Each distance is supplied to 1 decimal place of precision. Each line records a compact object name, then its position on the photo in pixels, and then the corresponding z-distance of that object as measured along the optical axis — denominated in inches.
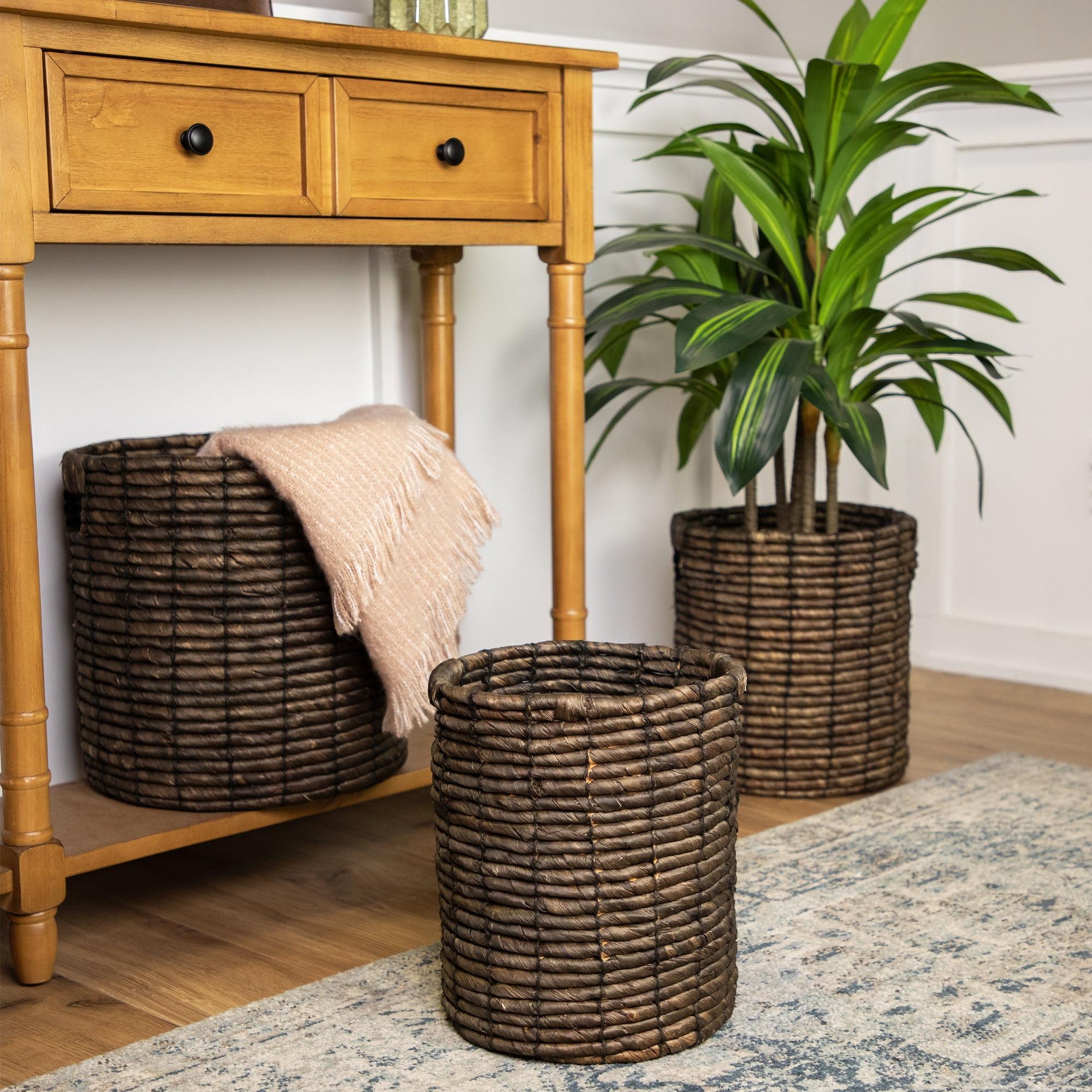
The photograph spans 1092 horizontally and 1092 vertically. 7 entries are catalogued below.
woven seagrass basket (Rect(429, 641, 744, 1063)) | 74.7
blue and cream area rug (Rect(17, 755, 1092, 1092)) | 75.0
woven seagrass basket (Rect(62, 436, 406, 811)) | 85.6
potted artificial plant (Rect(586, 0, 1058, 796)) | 97.0
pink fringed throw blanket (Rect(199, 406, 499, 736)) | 85.4
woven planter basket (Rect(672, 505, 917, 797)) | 99.7
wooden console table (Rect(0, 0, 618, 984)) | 78.8
